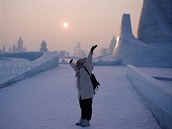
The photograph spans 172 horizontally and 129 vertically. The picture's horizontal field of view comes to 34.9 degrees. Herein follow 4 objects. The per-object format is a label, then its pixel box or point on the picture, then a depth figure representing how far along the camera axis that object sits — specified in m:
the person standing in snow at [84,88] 4.94
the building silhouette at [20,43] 97.06
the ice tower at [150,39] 21.39
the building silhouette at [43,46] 55.79
